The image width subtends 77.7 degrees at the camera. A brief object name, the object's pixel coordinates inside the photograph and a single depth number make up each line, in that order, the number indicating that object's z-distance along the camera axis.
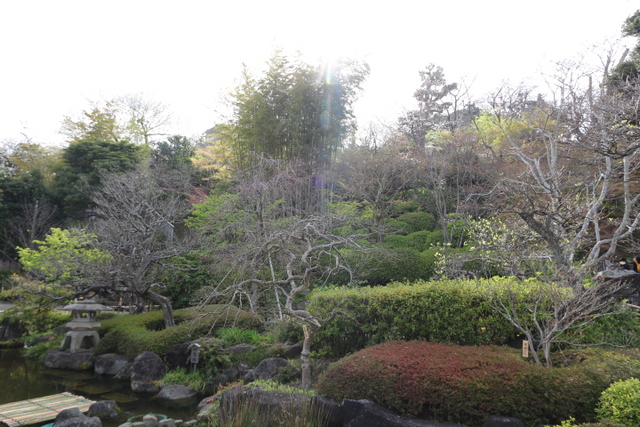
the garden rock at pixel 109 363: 7.98
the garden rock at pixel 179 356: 7.40
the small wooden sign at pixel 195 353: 6.83
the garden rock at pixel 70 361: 8.47
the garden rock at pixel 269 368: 6.01
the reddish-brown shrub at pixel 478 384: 3.79
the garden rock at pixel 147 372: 6.95
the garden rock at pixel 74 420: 4.72
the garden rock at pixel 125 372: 7.58
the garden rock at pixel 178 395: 6.46
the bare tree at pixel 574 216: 4.55
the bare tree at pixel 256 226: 8.48
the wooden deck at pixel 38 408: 5.27
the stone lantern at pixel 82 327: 8.91
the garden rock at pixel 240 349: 7.54
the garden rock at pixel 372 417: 3.79
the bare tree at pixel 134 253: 8.80
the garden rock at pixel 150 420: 5.15
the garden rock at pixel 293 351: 6.85
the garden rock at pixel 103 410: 5.49
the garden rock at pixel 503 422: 3.58
